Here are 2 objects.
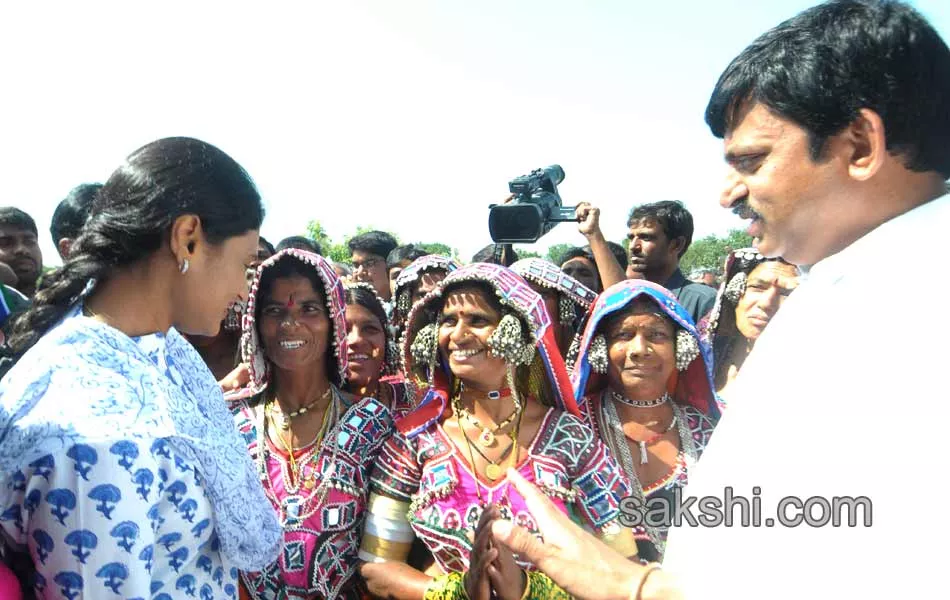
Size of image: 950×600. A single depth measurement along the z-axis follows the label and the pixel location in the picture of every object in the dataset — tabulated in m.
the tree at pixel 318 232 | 33.22
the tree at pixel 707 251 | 33.56
